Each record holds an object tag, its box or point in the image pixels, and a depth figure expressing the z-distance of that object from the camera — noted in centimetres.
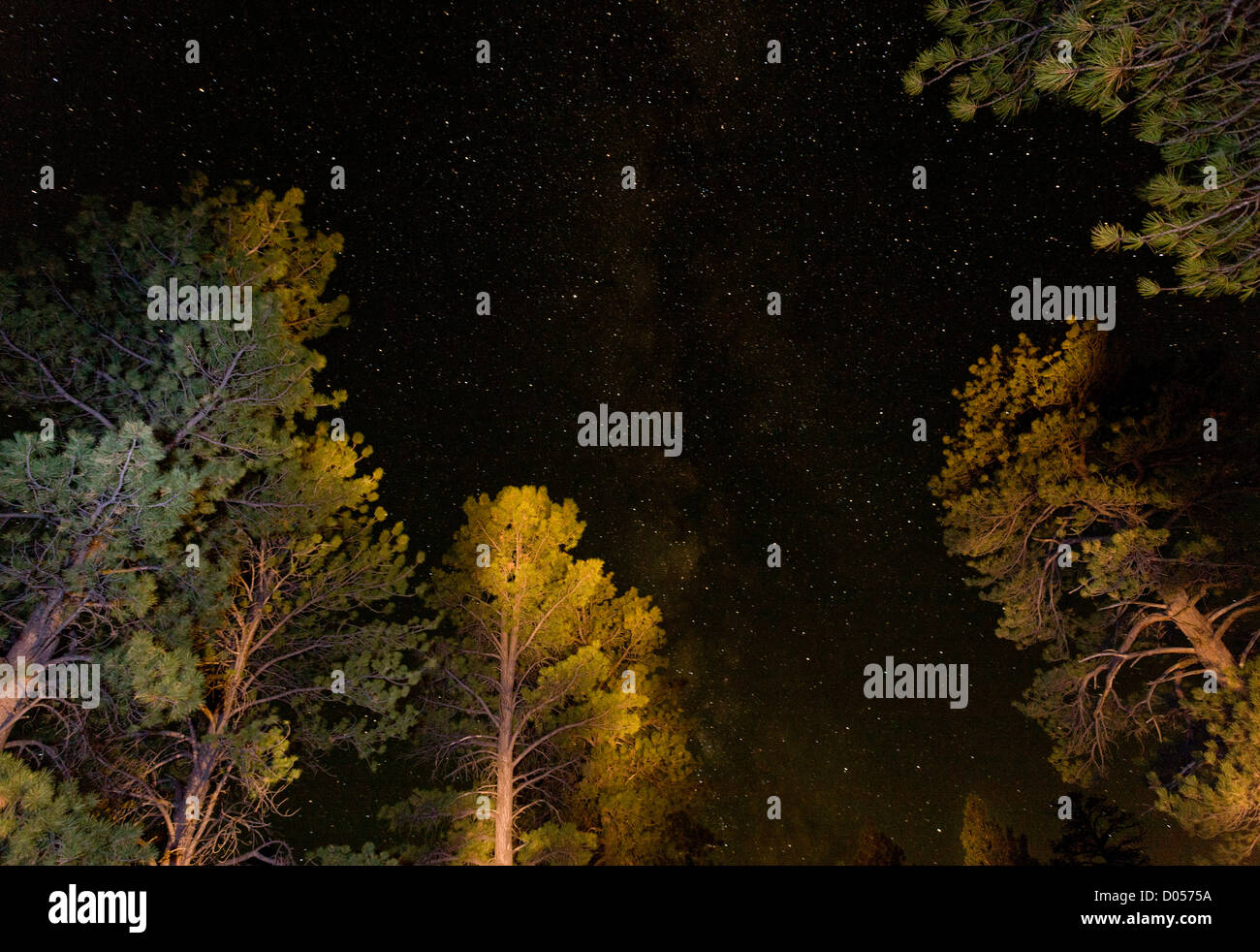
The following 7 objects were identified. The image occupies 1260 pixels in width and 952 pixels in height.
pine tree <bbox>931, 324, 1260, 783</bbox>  888
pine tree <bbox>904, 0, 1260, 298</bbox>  403
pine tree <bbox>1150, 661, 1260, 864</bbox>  786
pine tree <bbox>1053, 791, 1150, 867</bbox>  1304
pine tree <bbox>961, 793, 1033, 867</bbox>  1933
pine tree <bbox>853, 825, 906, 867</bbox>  2342
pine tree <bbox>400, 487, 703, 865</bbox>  1070
